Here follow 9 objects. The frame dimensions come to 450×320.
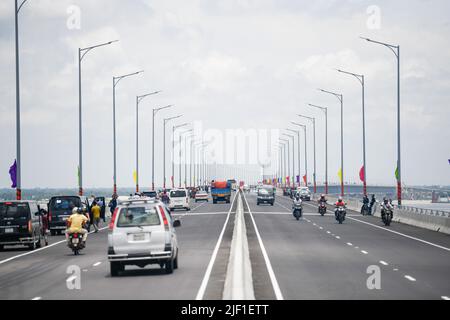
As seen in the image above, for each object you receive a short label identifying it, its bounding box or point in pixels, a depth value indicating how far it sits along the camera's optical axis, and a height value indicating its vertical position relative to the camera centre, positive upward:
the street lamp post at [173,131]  155.44 +6.45
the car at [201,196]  134.43 -2.01
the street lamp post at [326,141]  123.57 +4.48
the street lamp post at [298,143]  178.35 +6.10
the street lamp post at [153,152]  119.44 +3.33
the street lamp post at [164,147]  133.00 +4.24
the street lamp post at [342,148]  104.69 +2.97
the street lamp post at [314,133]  138.75 +6.28
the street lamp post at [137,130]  99.62 +5.14
